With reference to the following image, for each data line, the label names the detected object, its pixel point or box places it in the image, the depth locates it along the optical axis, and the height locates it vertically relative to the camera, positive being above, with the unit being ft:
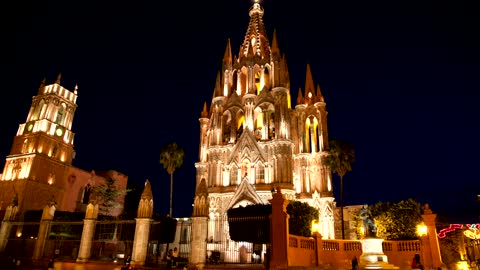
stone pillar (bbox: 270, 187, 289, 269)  54.19 +2.17
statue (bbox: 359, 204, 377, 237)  57.41 +4.24
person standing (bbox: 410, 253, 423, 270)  60.80 -2.23
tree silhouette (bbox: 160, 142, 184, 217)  142.72 +36.35
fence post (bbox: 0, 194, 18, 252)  84.89 +4.63
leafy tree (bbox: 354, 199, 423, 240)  84.58 +7.69
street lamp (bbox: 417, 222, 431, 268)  69.75 +3.24
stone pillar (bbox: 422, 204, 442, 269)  67.41 +1.54
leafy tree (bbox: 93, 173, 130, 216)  157.89 +22.28
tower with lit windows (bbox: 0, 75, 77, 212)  135.54 +38.21
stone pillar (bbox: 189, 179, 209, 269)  55.83 +2.25
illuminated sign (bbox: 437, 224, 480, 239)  70.95 +4.52
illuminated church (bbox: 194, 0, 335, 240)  126.93 +44.35
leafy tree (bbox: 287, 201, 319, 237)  85.97 +7.57
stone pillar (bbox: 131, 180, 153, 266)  59.98 +2.91
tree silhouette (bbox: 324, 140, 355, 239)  126.00 +33.32
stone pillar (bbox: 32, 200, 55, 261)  74.69 +2.47
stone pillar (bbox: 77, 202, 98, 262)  67.77 +2.21
